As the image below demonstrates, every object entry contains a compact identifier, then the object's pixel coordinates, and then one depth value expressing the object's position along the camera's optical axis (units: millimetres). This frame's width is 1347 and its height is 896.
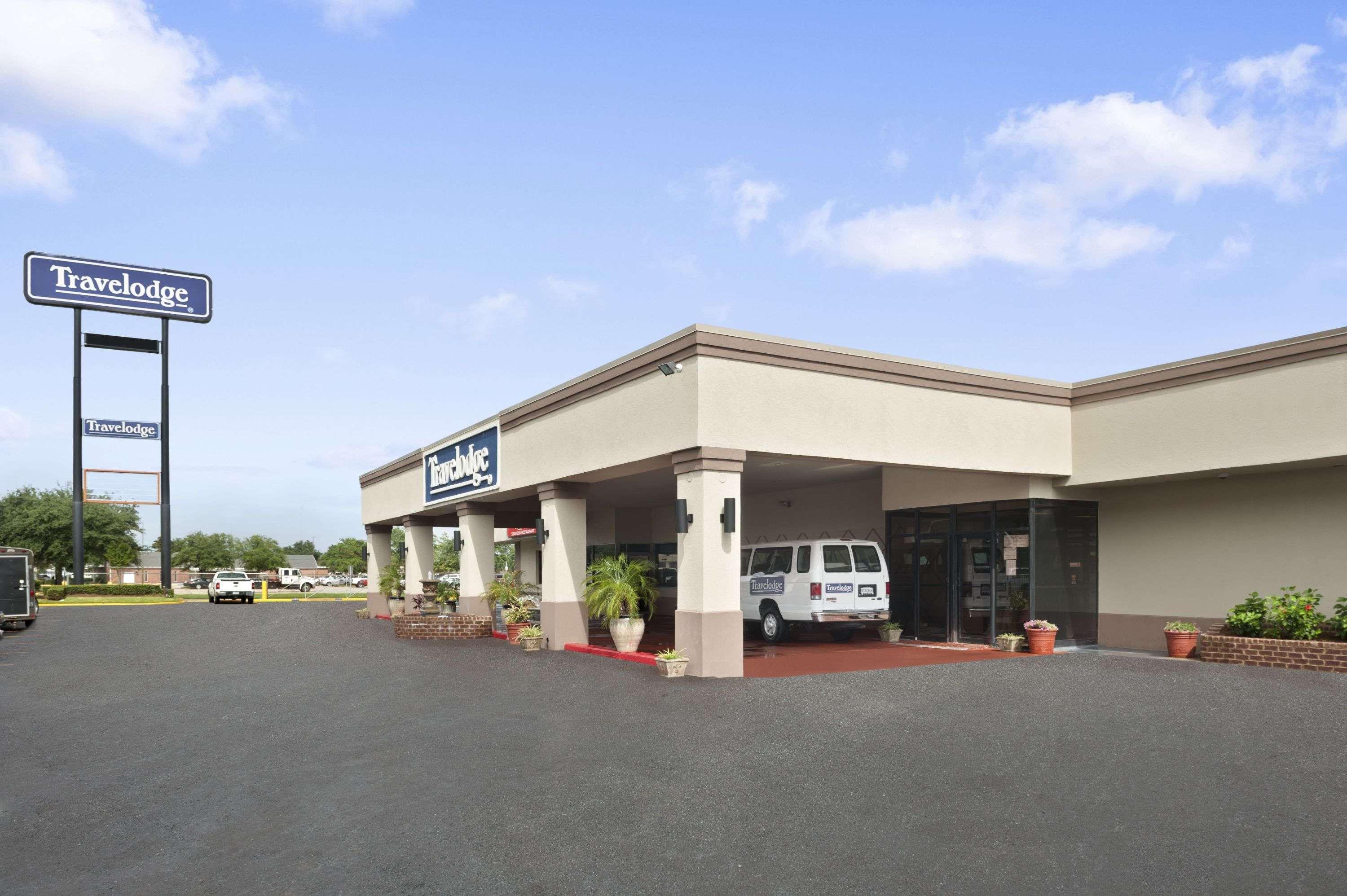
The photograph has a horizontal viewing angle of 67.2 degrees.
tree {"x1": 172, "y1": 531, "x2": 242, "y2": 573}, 124562
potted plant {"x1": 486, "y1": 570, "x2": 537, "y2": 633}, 22594
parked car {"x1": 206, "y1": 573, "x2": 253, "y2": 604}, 45938
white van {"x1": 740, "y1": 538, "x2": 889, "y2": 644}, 19500
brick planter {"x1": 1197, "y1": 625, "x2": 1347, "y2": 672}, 15102
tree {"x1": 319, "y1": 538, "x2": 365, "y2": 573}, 141375
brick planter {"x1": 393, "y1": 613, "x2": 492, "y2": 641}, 23656
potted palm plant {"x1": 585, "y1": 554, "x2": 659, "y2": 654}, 18125
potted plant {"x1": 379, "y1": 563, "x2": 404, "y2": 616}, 33406
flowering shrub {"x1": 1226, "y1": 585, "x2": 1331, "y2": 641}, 15734
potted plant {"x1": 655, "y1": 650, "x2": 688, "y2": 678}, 15242
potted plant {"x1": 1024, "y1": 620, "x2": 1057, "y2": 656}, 18281
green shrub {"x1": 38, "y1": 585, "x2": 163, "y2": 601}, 41844
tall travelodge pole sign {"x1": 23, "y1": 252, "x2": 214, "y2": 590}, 42125
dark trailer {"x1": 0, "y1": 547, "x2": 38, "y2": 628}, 28406
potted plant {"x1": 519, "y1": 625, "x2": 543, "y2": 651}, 20047
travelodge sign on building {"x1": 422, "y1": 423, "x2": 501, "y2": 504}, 23781
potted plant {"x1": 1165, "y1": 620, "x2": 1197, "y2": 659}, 17266
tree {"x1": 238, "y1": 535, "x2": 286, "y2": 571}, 134875
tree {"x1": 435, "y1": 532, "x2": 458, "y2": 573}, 69750
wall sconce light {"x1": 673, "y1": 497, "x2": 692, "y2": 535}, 15523
